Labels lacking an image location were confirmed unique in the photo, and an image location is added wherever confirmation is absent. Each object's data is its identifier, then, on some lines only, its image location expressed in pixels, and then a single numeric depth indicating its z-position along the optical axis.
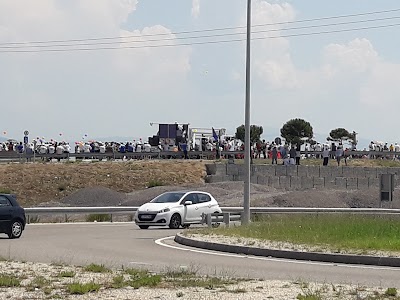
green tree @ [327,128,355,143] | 155.44
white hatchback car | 34.06
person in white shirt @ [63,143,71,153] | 69.69
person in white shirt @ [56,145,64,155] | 68.39
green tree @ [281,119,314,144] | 150.38
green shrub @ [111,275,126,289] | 13.86
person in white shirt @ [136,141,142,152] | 74.59
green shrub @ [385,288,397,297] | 13.18
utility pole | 30.91
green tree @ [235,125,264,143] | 138.90
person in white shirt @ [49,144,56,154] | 70.25
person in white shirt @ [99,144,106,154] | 71.49
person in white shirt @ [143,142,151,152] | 72.81
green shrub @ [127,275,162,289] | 14.05
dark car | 27.58
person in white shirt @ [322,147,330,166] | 63.19
